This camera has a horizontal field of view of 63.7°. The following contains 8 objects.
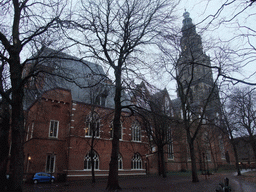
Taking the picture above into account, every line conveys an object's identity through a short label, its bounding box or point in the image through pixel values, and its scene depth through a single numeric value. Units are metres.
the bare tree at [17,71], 8.34
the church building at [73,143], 25.42
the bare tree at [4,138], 10.40
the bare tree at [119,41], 11.85
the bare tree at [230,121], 26.12
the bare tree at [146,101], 11.30
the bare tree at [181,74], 15.91
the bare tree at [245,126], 26.54
